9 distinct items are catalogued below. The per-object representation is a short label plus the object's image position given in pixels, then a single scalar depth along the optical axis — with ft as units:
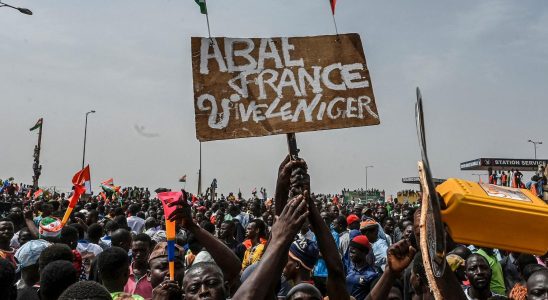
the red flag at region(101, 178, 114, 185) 80.23
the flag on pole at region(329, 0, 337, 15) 13.45
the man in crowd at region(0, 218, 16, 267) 22.88
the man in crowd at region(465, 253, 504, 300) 17.29
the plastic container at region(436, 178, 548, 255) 6.68
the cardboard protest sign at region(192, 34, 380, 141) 12.05
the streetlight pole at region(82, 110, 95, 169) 148.56
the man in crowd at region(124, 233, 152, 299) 17.51
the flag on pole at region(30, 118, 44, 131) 118.93
